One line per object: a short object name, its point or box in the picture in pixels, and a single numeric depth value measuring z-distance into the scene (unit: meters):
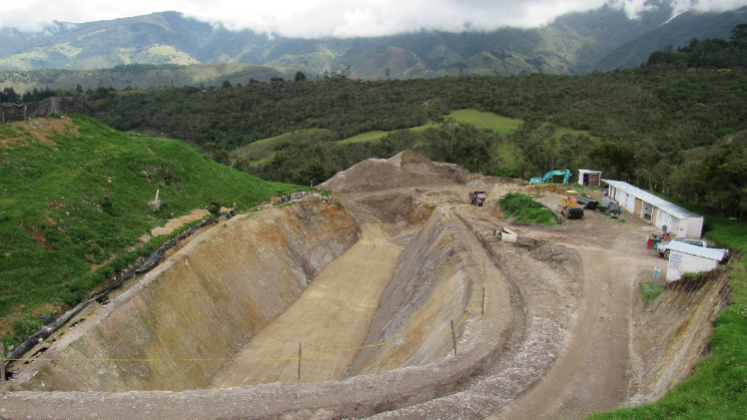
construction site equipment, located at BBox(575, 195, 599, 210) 37.69
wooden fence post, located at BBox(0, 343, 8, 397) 12.59
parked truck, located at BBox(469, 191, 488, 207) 48.44
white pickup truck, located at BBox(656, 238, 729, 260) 24.54
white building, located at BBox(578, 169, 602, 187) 47.54
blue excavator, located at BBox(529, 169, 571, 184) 52.34
